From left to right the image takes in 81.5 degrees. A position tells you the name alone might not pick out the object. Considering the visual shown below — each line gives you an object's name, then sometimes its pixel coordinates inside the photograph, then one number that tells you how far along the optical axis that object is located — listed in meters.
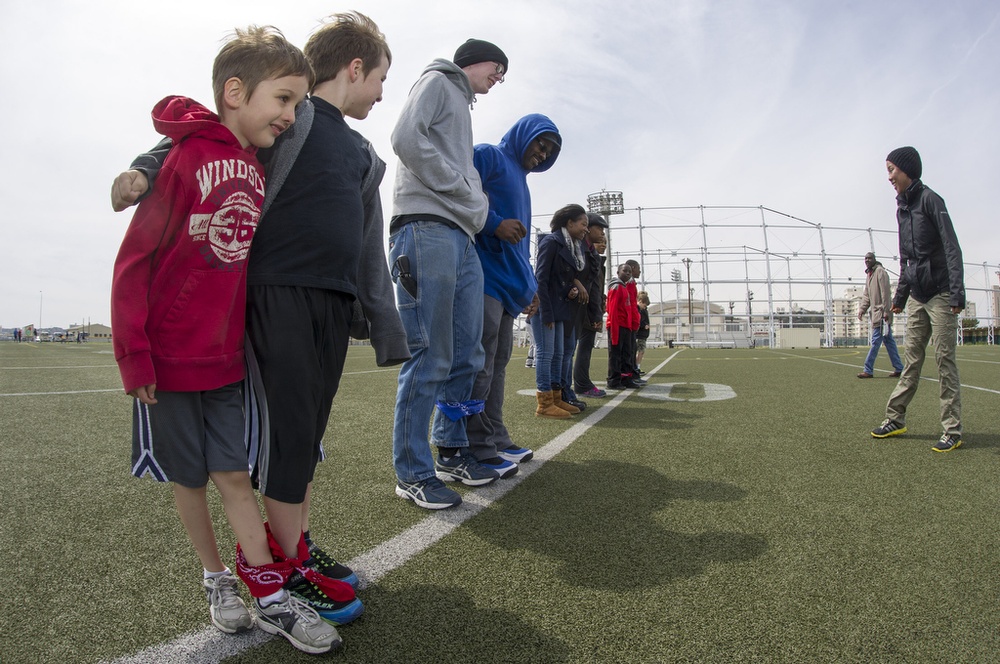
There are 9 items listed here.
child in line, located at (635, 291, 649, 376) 11.05
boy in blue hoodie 3.01
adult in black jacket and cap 3.73
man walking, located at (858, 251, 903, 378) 9.48
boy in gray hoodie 2.38
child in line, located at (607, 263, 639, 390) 7.60
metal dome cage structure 45.59
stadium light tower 57.82
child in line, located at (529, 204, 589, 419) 4.83
